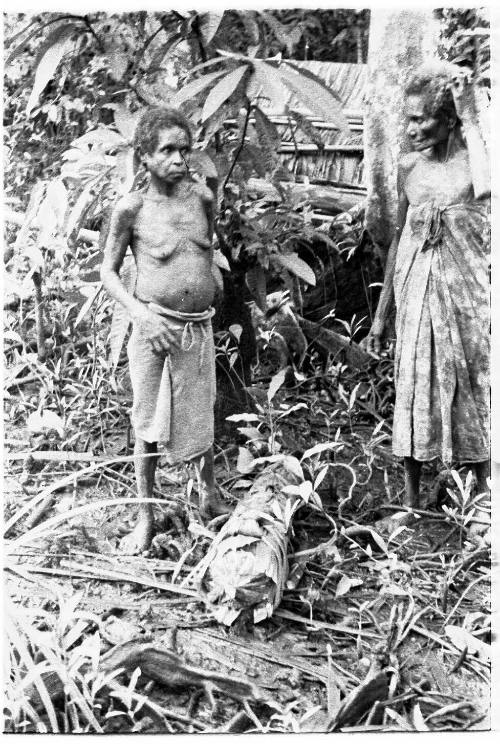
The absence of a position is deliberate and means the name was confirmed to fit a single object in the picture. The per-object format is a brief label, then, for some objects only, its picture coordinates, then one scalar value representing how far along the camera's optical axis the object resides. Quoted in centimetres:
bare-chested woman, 253
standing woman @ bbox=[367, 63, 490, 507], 271
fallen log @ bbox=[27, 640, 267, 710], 225
